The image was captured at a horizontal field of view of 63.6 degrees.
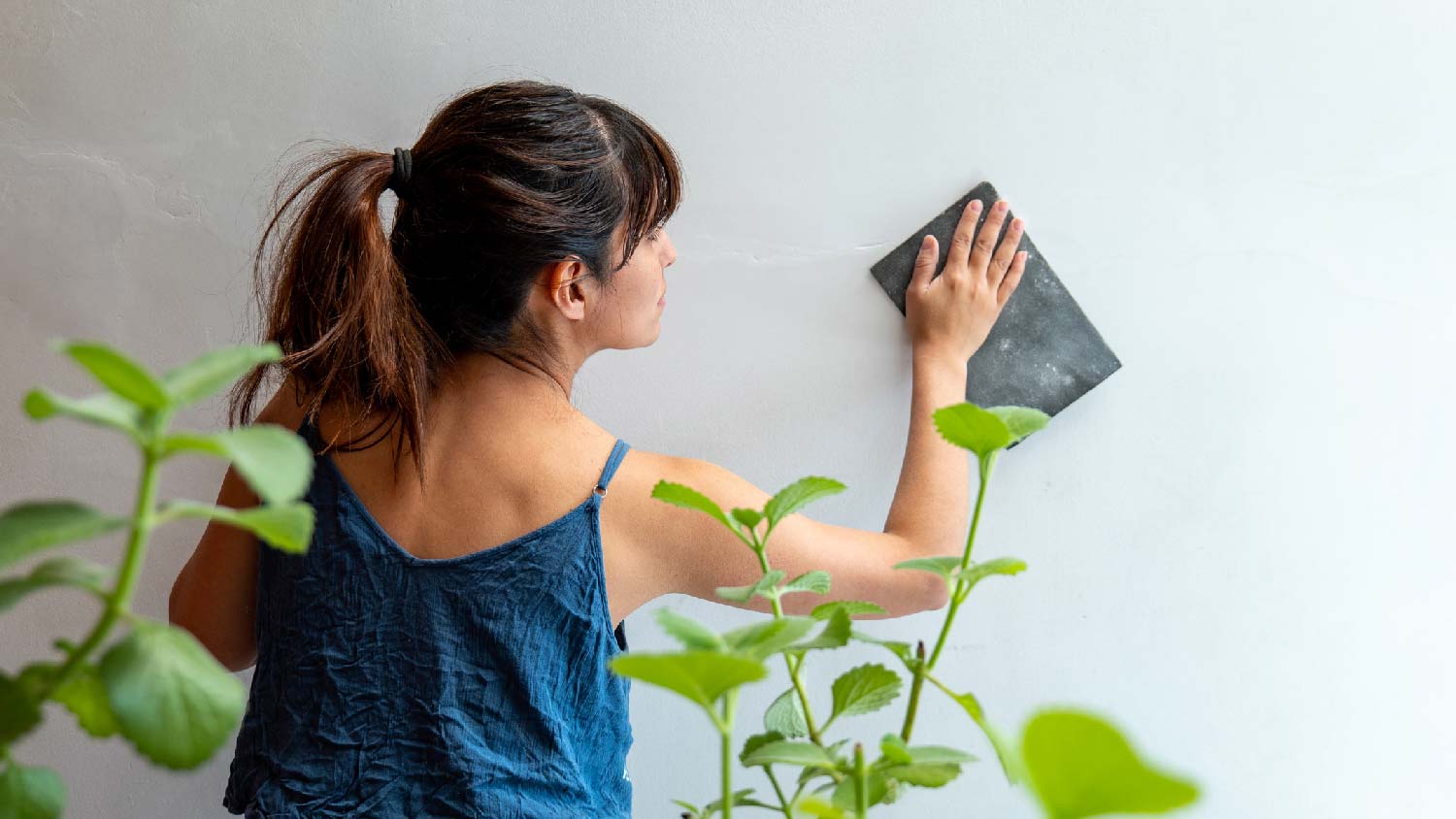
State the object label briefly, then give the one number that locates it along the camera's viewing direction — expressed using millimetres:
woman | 1058
